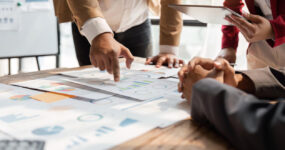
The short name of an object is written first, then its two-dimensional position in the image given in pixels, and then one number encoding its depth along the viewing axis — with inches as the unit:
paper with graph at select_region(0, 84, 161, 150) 16.6
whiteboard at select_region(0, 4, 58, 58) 89.3
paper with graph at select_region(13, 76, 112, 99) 27.4
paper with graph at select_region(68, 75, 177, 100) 27.5
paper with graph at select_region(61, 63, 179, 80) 37.3
